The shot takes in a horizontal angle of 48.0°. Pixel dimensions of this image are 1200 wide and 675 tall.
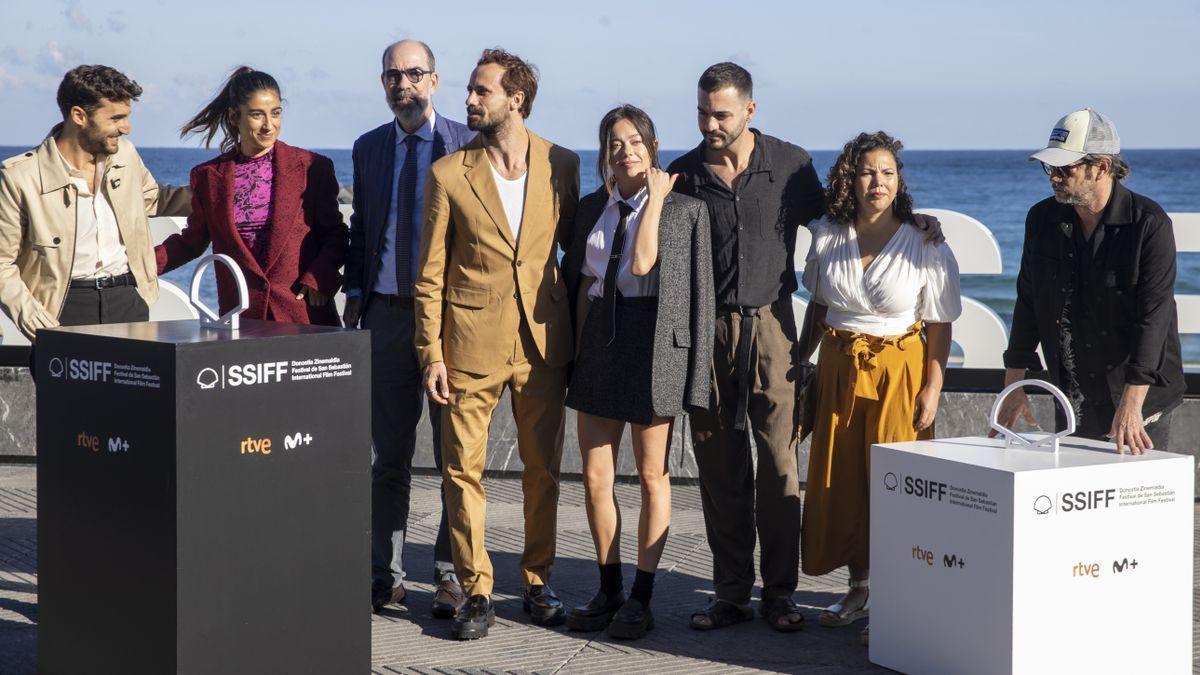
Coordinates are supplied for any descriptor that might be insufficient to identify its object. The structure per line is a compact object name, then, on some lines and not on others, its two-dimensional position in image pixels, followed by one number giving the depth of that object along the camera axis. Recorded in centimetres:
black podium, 345
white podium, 394
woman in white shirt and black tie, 457
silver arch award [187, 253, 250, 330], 379
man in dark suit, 496
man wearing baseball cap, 439
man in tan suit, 468
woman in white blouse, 471
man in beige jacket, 482
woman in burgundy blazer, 498
